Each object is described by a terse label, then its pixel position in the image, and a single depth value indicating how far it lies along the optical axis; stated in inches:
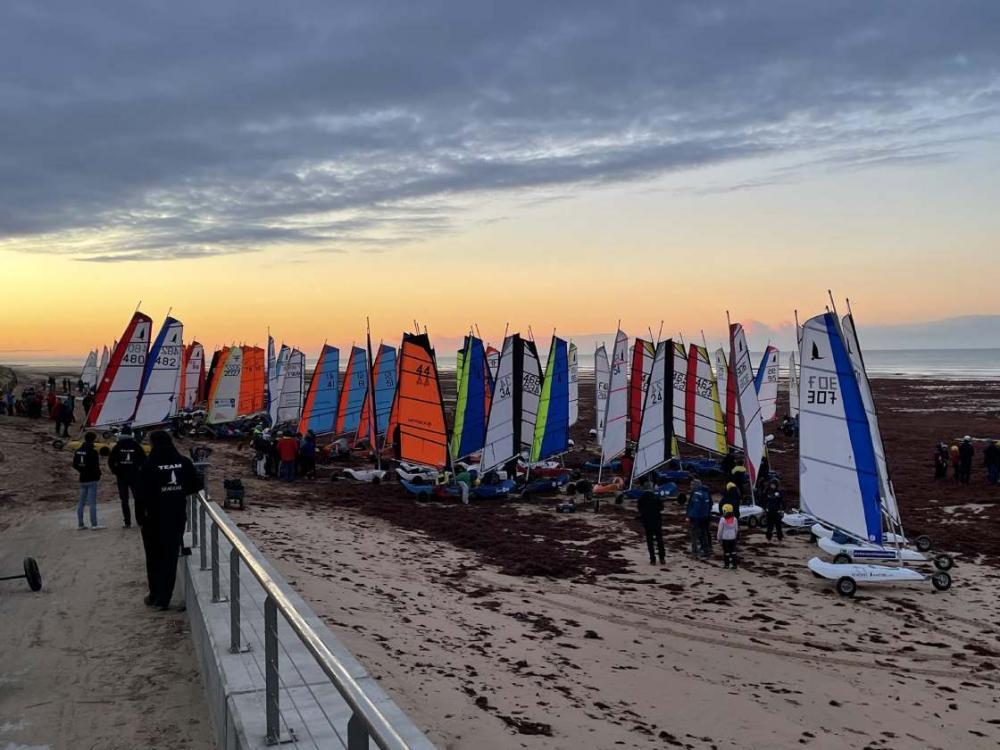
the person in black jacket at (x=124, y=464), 464.2
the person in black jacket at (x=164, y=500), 280.7
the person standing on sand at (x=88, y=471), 466.9
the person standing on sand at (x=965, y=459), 870.4
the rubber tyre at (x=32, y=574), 320.8
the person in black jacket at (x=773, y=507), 630.5
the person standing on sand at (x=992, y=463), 863.7
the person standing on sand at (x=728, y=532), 538.0
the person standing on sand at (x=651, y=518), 556.1
